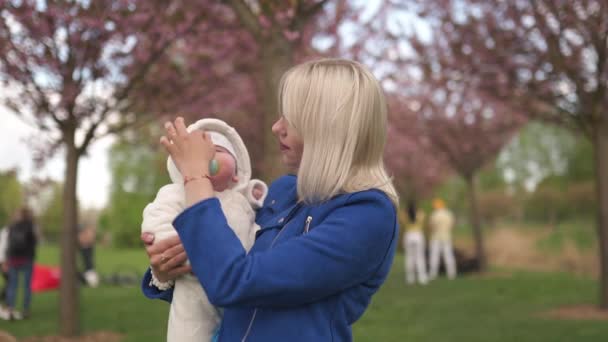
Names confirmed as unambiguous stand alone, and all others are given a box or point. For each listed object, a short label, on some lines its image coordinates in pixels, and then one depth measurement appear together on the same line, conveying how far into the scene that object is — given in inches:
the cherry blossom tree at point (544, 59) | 359.9
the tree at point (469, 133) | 741.9
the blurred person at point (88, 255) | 619.6
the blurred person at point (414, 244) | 578.9
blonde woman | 63.7
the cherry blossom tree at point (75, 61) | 278.8
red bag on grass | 605.6
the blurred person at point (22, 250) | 413.4
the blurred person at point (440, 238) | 611.5
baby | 75.1
